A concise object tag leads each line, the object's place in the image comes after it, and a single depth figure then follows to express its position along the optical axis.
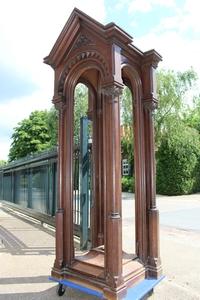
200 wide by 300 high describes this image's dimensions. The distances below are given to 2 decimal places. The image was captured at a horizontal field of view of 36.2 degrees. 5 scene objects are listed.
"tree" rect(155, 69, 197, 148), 20.70
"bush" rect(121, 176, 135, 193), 23.95
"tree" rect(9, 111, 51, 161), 39.22
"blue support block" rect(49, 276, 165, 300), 2.97
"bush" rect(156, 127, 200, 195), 21.22
